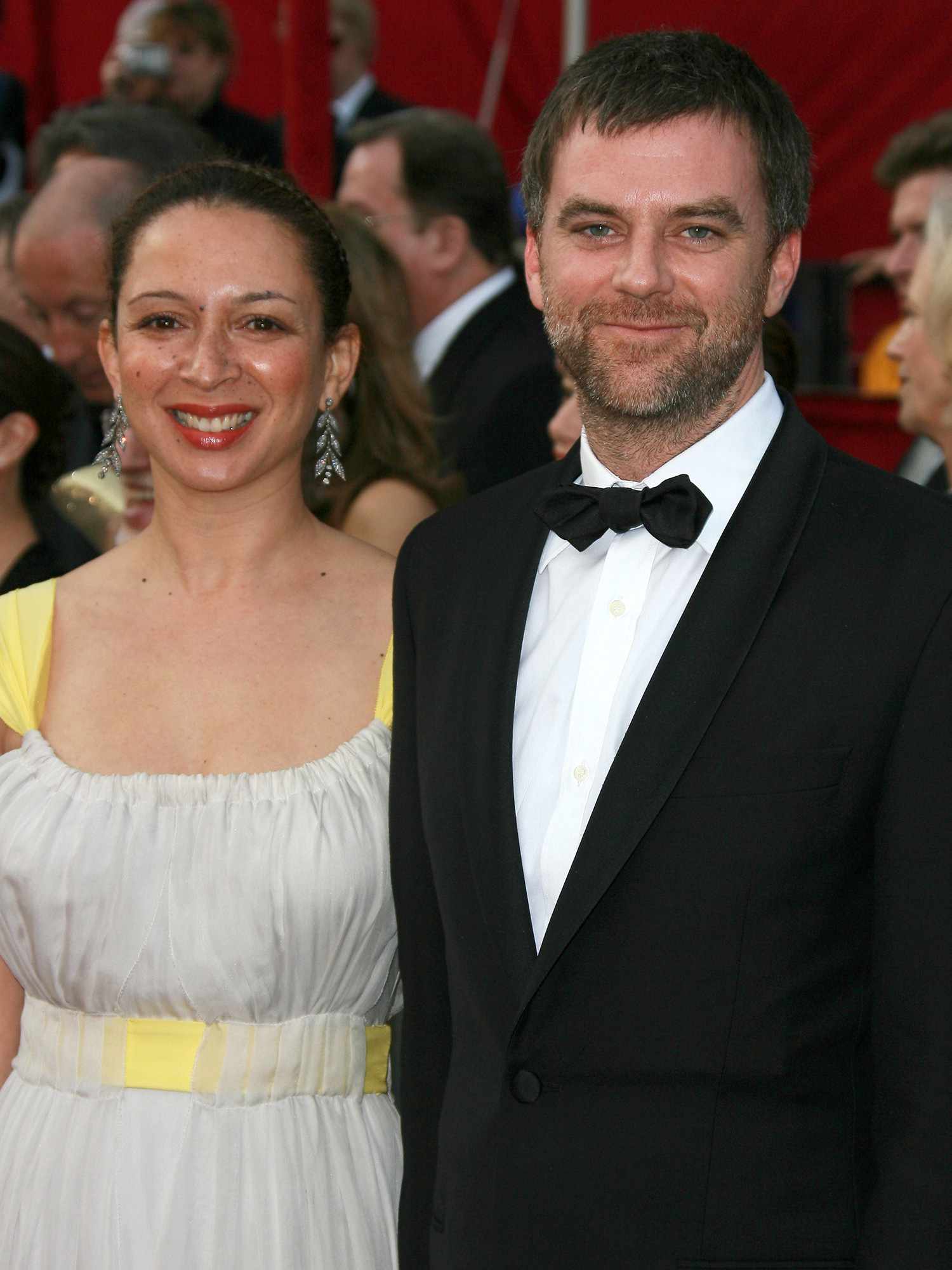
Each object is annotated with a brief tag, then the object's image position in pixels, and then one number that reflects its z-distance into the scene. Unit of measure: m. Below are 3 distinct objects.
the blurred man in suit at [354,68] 6.26
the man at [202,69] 5.82
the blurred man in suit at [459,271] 3.87
